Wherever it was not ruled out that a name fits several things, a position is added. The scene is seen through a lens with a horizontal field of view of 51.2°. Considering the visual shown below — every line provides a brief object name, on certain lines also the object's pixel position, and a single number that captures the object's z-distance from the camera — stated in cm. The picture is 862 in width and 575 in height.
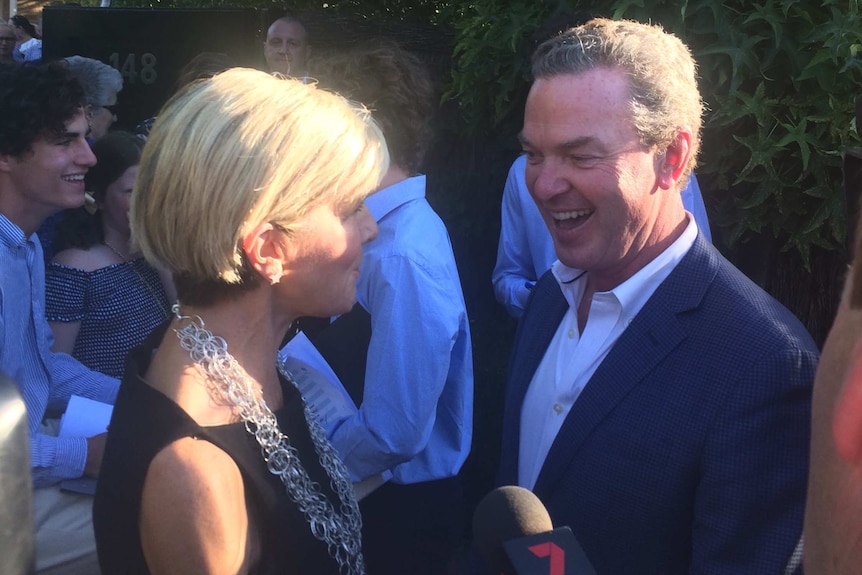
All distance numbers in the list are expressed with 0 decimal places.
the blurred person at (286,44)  596
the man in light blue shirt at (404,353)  256
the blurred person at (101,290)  335
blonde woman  159
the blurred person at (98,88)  562
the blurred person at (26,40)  902
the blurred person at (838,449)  93
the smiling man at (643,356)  174
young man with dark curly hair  242
